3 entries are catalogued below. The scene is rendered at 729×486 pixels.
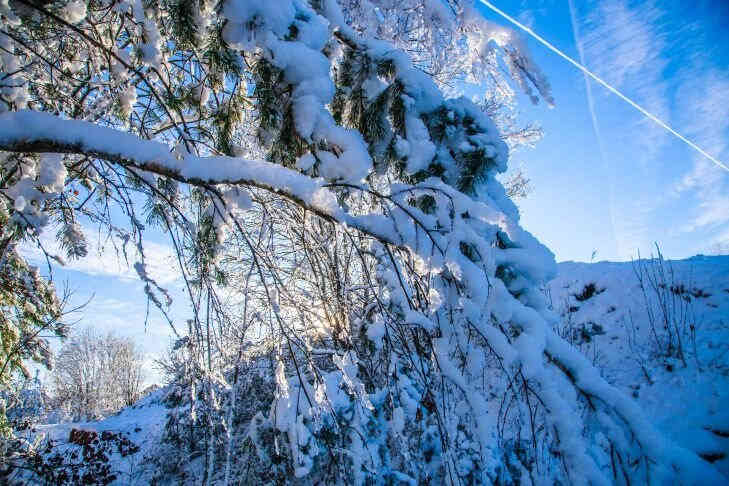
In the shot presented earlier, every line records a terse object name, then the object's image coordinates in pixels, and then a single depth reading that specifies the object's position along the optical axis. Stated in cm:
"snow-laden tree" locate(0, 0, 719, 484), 92
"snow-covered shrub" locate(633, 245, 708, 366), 444
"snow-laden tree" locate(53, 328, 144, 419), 1998
